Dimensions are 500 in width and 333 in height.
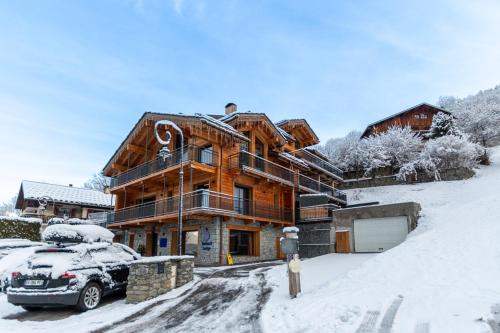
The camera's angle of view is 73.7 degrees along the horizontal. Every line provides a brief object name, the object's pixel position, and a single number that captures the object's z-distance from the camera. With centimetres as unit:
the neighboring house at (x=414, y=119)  3609
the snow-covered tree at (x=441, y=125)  3147
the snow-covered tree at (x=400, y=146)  3197
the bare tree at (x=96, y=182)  5956
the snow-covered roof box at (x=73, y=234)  973
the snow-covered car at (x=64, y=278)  811
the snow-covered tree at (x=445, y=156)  2827
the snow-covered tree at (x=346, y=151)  3462
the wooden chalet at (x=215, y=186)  1844
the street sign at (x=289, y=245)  780
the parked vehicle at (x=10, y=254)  1165
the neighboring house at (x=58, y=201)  3266
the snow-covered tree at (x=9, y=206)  8035
